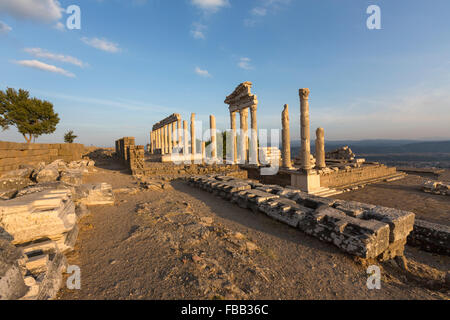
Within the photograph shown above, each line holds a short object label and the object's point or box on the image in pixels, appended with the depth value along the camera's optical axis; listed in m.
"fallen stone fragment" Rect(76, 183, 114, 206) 5.18
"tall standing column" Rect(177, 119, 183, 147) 20.67
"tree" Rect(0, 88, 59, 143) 20.25
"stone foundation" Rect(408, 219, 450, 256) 3.98
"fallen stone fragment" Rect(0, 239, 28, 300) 1.56
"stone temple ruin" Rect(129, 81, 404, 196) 10.80
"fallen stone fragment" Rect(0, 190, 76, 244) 2.70
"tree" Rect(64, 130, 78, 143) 35.09
